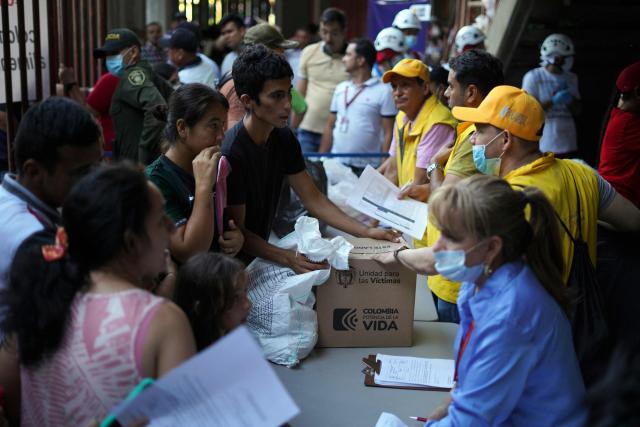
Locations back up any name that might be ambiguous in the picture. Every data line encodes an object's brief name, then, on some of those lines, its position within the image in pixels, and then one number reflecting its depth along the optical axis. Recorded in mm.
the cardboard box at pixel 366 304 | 2801
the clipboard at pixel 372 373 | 2520
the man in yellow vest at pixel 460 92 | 3184
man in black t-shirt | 2795
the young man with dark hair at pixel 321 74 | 6910
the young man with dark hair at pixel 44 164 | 1788
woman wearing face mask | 1822
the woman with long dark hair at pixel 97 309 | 1443
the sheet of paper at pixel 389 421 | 2085
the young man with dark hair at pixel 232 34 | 7007
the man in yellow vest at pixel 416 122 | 3629
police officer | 4570
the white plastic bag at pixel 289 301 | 2666
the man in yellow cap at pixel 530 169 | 2475
